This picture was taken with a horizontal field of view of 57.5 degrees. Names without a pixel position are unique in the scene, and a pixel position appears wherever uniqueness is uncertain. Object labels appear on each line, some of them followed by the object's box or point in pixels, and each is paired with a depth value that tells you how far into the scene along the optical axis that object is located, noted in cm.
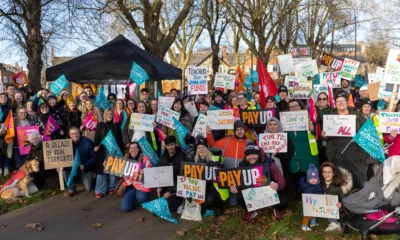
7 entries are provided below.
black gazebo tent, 1006
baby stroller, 460
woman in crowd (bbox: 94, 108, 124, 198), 715
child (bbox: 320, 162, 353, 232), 519
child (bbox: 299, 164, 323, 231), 530
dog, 701
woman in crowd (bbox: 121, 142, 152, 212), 633
